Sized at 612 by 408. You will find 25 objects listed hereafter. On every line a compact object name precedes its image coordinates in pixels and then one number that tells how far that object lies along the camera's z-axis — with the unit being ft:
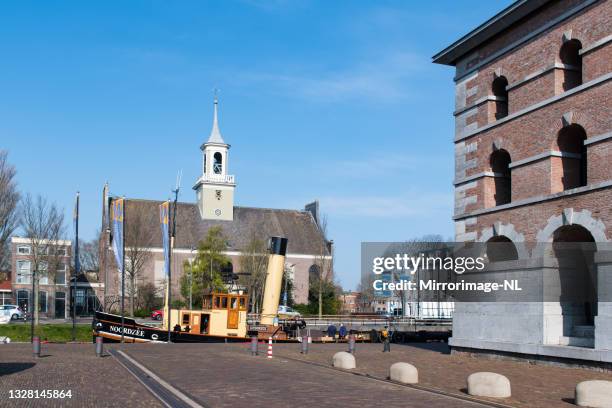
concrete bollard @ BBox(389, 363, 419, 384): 60.18
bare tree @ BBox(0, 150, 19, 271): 167.12
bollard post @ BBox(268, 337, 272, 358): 87.51
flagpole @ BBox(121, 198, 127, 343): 122.49
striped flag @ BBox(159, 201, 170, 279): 150.51
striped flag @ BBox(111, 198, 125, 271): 152.56
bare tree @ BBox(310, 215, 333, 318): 263.78
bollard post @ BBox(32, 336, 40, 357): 87.40
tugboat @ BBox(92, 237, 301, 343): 123.85
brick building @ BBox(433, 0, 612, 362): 73.46
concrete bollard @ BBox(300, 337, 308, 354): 96.38
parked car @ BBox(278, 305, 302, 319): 223.75
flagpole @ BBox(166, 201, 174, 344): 122.70
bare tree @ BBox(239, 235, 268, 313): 243.19
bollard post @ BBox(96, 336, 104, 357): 89.20
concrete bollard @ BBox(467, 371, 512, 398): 51.70
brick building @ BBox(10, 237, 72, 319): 238.07
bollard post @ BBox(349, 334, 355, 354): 97.04
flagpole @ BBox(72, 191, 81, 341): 136.07
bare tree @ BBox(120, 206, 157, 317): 239.38
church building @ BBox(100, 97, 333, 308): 263.90
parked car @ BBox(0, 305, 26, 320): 195.89
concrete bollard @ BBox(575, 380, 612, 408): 46.47
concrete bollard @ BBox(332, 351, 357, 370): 73.87
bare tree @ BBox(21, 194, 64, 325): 188.96
